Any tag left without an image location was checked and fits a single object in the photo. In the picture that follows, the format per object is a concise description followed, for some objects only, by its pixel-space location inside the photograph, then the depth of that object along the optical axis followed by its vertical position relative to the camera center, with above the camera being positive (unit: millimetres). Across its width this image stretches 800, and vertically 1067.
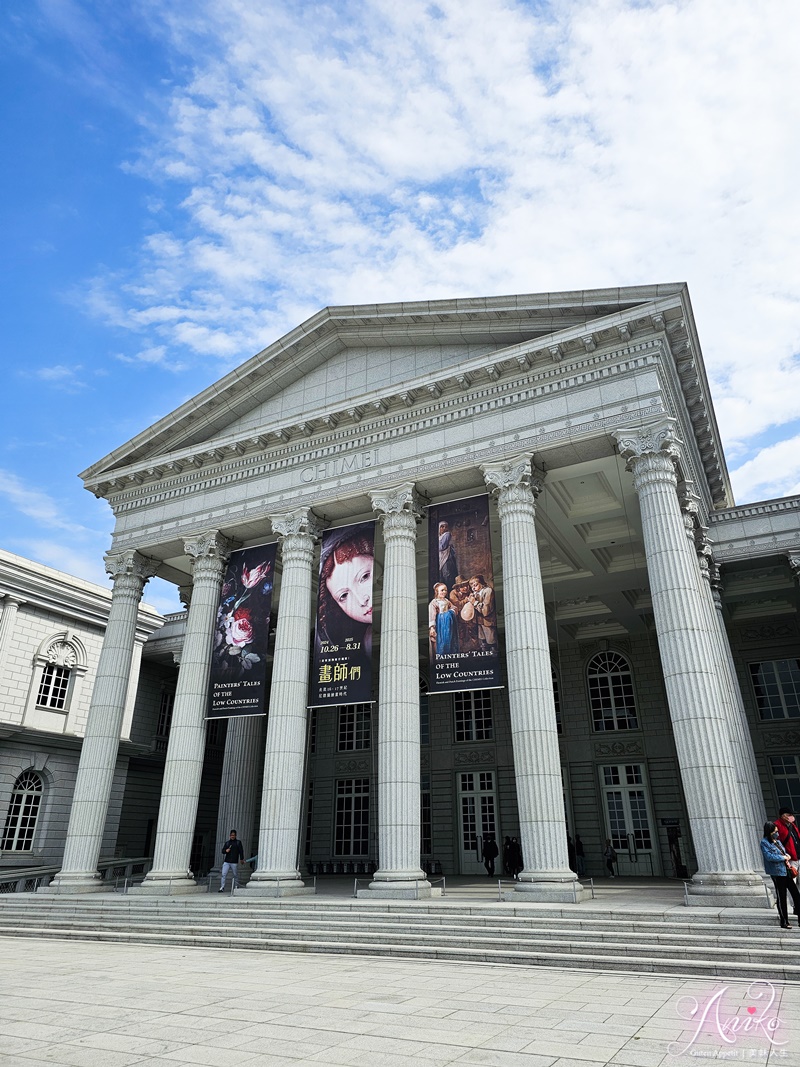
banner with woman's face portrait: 16875 +5184
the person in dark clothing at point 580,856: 24656 -159
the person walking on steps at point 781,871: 10062 -275
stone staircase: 9602 -1225
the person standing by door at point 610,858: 23922 -222
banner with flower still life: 18438 +5224
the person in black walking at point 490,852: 23625 -14
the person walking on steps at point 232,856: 18062 -74
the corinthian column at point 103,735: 19078 +3063
